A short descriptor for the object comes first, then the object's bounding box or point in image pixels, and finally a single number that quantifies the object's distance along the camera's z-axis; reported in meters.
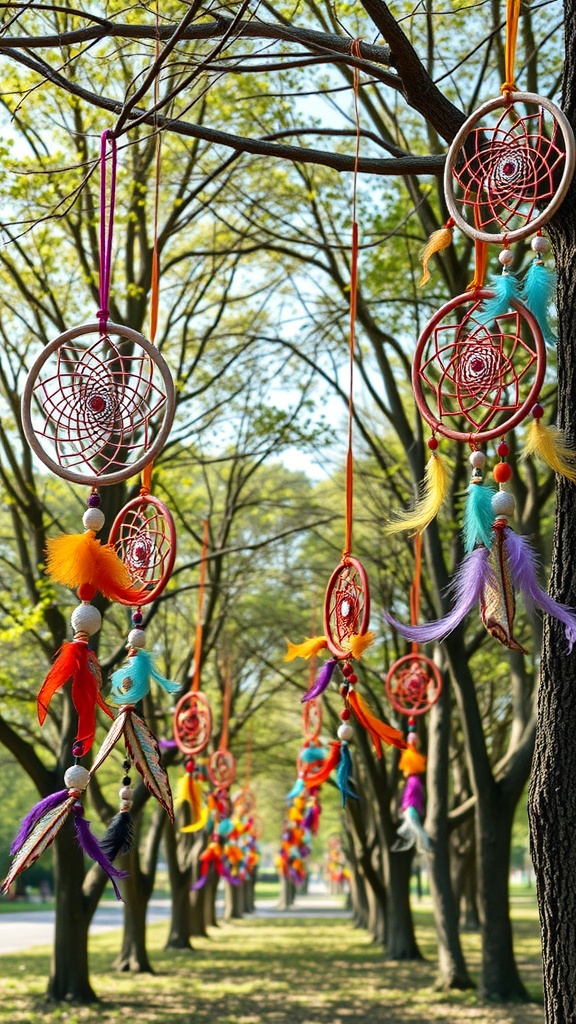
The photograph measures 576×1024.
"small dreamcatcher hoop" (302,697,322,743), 9.53
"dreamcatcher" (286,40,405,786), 4.16
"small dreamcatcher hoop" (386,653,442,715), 7.95
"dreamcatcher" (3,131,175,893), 3.31
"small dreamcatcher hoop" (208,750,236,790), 12.77
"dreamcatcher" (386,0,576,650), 3.14
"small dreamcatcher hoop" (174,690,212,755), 8.69
